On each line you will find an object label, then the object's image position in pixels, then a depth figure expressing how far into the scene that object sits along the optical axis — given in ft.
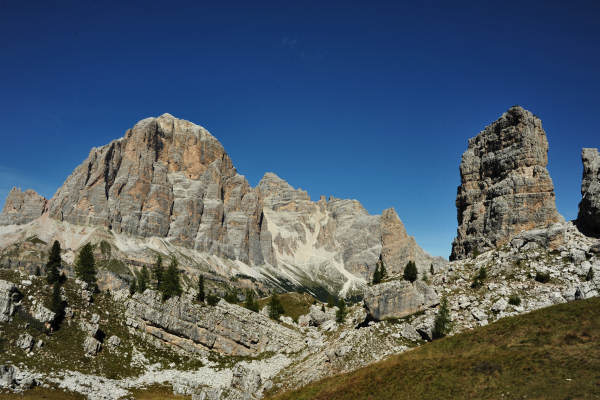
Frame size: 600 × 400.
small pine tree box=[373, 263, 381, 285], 358.80
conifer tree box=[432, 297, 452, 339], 196.24
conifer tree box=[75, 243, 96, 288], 316.40
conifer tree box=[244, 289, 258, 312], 364.38
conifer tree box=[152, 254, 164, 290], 334.89
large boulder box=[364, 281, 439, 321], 228.43
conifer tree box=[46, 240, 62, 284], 246.27
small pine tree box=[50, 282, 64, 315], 225.15
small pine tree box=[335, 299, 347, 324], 299.27
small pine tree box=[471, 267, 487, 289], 231.30
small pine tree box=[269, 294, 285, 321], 358.23
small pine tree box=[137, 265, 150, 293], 305.90
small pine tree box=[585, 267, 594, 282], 199.00
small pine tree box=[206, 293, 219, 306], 309.67
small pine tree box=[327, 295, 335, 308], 431.43
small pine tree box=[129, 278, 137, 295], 296.63
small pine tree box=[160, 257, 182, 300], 295.81
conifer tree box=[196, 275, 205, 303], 321.52
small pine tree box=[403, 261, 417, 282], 256.32
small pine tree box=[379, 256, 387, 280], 382.03
